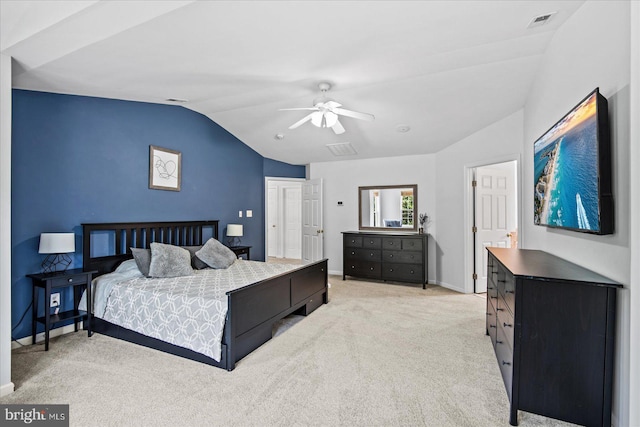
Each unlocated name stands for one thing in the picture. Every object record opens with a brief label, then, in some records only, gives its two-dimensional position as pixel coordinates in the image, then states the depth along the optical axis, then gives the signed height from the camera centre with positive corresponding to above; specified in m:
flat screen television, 1.76 +0.28
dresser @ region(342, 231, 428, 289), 5.30 -0.77
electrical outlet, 3.20 -0.91
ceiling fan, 3.22 +1.05
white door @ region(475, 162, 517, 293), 4.87 +0.03
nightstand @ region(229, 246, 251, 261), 4.98 -0.61
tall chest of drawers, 1.67 -0.73
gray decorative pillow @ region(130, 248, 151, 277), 3.49 -0.53
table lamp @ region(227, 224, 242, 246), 5.07 -0.31
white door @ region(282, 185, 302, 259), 8.28 -0.27
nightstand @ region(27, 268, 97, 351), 2.83 -0.78
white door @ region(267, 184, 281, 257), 8.48 -0.30
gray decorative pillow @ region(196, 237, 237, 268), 4.00 -0.57
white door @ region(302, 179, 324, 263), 6.43 -0.19
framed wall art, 4.08 +0.58
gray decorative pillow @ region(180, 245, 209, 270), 4.01 -0.64
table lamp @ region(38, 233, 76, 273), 2.88 -0.32
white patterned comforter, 2.61 -0.83
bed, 2.64 -0.79
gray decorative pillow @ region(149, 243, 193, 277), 3.44 -0.57
